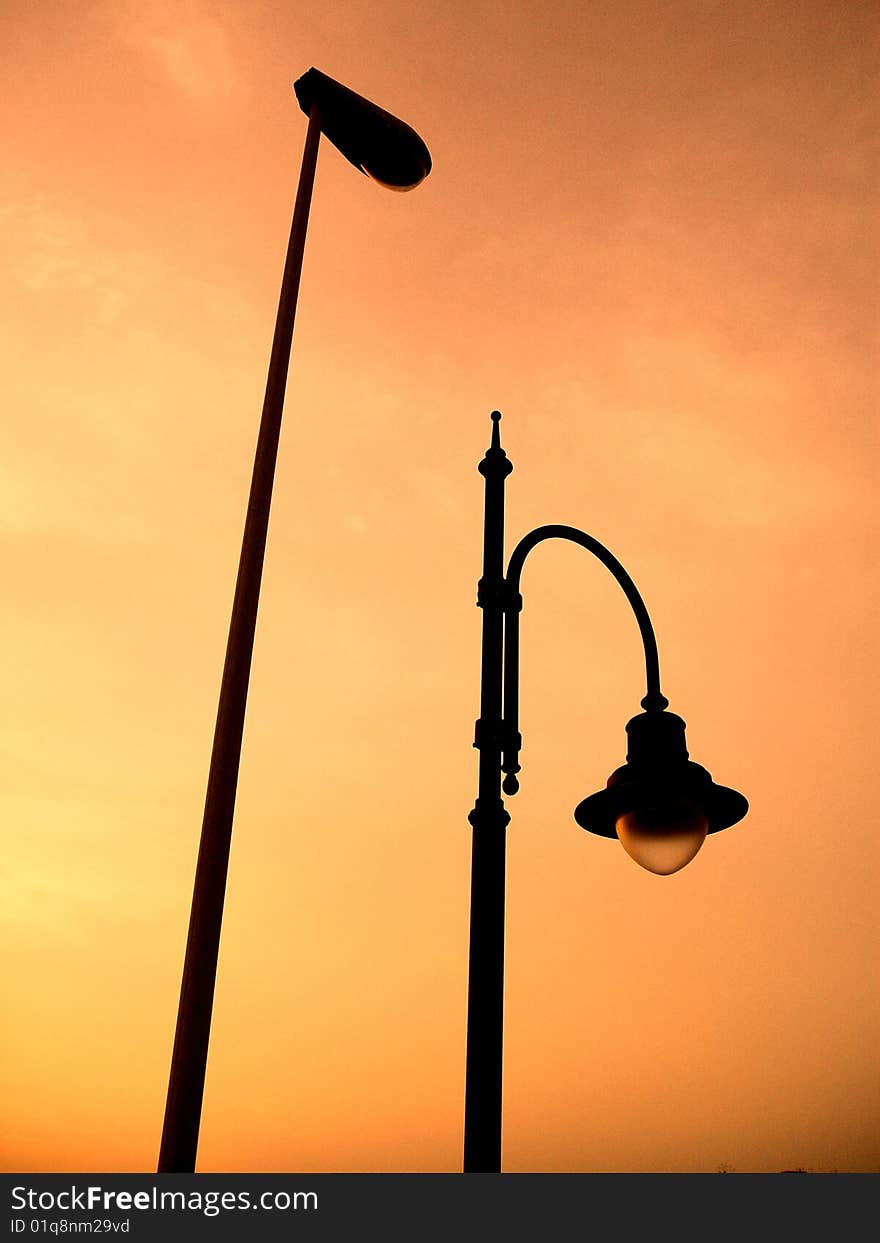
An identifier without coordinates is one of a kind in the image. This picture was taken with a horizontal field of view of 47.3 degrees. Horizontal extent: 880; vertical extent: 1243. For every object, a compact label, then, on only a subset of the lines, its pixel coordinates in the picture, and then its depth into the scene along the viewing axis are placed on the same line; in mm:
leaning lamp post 3865
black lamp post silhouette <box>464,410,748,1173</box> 4121
